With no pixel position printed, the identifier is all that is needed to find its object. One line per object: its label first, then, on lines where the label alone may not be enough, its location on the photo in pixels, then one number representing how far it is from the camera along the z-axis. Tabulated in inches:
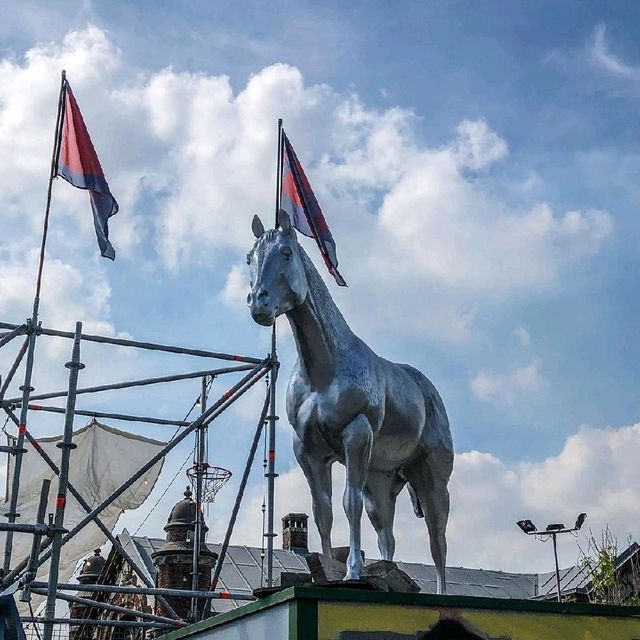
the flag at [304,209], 392.5
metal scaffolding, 362.3
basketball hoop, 752.0
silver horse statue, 272.7
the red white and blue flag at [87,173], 454.0
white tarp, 553.0
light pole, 1040.2
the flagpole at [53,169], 430.3
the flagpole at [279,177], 378.4
